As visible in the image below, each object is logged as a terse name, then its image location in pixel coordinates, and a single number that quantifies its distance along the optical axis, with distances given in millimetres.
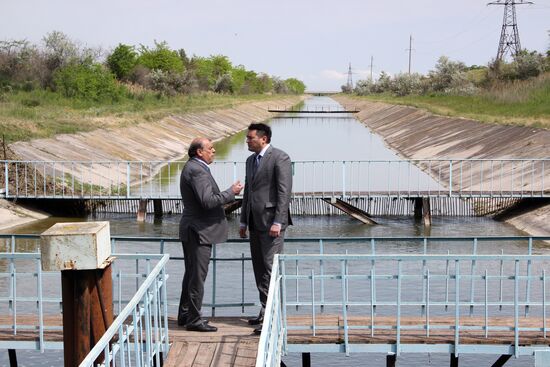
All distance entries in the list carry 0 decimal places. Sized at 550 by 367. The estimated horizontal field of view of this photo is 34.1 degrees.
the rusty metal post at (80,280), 6242
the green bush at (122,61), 90188
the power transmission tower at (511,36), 91250
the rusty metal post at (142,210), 26453
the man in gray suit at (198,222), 8641
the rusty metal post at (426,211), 26172
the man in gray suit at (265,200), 8664
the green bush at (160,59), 98312
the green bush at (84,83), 60969
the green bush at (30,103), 52812
